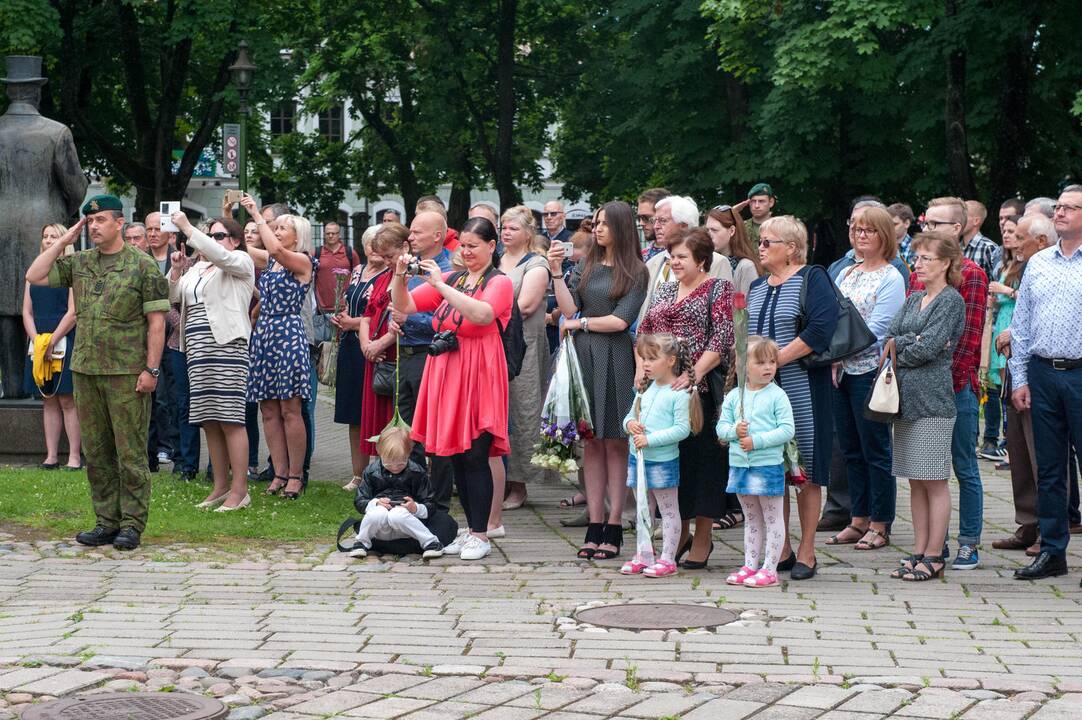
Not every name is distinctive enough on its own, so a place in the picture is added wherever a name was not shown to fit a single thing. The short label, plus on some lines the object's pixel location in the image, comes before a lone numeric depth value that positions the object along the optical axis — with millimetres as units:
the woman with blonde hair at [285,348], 10992
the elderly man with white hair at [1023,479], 9289
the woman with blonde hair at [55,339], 12336
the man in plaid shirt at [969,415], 8586
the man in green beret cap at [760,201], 10969
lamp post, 25078
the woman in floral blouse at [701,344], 8383
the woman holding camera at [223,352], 10445
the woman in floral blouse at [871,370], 9102
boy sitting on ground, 8867
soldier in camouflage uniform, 9086
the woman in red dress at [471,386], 8883
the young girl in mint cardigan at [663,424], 8219
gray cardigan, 8266
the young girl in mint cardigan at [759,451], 8016
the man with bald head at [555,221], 12516
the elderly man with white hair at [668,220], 9133
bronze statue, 13219
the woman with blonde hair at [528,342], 9875
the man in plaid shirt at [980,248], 12016
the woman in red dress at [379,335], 10547
